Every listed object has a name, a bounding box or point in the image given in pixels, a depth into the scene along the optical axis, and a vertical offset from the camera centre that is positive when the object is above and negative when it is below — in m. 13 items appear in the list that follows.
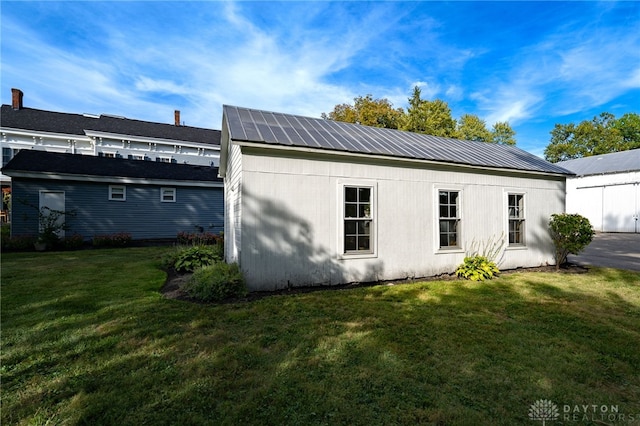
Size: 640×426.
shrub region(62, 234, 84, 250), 12.38 -1.20
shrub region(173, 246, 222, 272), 8.10 -1.27
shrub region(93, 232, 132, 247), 13.06 -1.16
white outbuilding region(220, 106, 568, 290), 5.92 +0.30
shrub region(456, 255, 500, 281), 7.27 -1.45
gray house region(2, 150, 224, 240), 13.06 +1.07
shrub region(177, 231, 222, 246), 13.55 -1.13
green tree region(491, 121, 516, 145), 41.50 +11.90
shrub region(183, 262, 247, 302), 5.46 -1.37
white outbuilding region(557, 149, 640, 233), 19.56 +1.62
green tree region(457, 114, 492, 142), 39.62 +11.99
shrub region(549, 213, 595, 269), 8.02 -0.54
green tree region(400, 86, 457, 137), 27.23 +9.54
